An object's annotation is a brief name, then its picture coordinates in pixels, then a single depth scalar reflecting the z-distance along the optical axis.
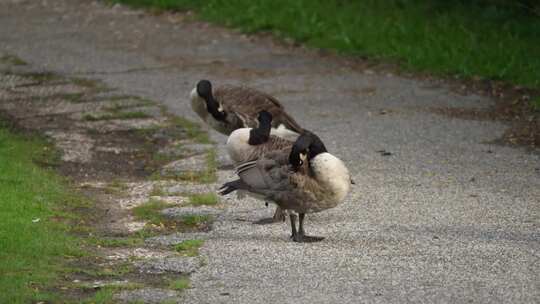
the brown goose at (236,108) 23.25
